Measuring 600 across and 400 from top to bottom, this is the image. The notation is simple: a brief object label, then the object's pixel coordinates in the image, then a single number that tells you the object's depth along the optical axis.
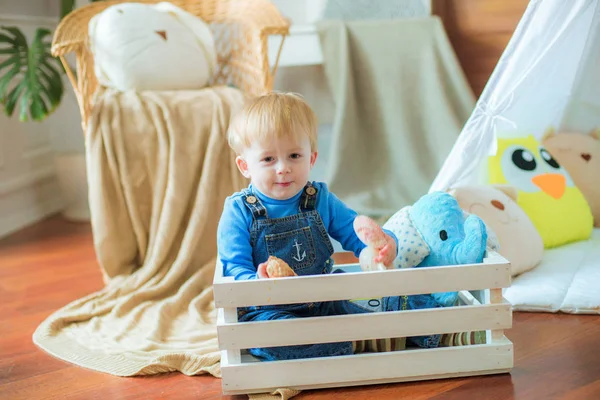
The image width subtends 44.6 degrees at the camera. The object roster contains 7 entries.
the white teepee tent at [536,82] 1.64
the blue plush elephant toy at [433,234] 1.40
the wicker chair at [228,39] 1.96
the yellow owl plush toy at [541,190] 1.90
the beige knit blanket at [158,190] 1.88
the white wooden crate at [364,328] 1.23
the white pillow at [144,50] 2.14
